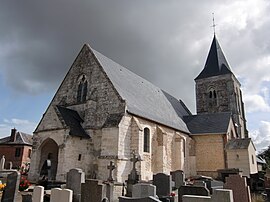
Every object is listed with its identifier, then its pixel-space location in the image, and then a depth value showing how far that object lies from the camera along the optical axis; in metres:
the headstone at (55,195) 5.14
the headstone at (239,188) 7.00
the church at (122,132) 15.17
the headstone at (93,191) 7.22
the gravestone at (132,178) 11.25
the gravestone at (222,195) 3.85
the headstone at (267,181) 10.22
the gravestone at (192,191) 5.86
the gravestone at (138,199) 4.51
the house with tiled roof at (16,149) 35.25
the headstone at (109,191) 8.24
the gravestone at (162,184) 9.02
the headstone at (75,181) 8.13
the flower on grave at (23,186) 9.85
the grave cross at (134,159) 12.89
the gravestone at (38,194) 5.55
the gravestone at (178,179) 11.20
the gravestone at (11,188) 6.84
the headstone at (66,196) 5.01
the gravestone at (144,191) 6.22
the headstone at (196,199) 4.01
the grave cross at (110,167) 12.55
